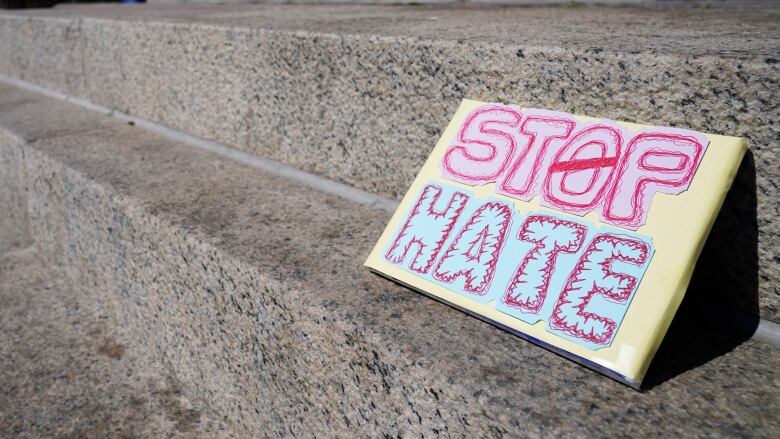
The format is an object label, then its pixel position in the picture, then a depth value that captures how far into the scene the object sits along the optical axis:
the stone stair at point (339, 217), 0.77
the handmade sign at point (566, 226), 0.76
